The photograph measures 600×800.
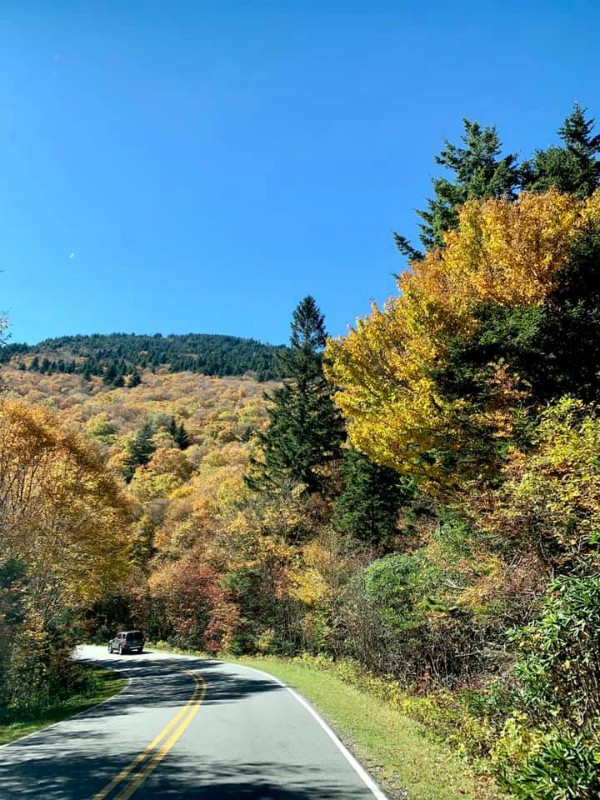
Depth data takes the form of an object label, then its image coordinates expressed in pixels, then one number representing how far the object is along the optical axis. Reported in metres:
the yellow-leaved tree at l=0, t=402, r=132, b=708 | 19.19
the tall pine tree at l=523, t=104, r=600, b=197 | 20.41
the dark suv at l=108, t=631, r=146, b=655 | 41.81
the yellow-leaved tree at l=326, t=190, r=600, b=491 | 14.70
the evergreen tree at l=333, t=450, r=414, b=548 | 31.97
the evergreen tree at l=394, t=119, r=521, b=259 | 22.58
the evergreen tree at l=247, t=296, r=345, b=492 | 40.94
